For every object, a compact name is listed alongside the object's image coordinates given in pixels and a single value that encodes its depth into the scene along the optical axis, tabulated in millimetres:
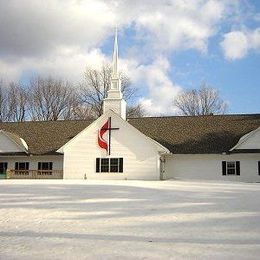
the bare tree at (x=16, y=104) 66062
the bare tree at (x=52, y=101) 65188
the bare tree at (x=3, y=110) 65325
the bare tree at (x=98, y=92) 63475
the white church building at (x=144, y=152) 31528
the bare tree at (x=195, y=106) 68812
